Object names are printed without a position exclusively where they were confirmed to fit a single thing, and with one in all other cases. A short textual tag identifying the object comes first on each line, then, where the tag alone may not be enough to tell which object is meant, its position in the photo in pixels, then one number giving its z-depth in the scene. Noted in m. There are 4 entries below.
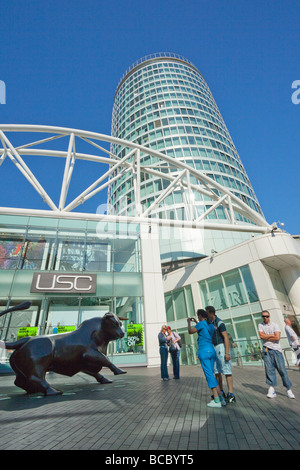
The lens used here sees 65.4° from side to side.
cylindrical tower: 40.53
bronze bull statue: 5.21
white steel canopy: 16.32
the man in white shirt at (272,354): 4.53
